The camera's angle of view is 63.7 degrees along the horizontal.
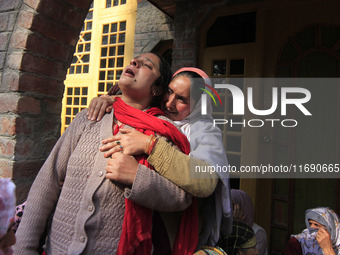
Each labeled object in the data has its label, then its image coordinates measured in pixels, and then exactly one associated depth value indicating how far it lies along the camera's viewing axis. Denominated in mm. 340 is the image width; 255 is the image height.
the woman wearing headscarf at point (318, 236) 2359
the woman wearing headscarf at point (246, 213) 2408
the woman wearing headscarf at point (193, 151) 1136
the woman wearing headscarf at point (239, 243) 1650
